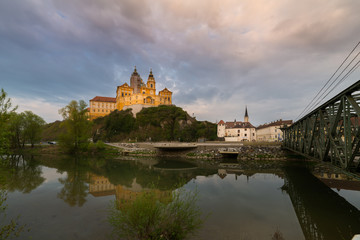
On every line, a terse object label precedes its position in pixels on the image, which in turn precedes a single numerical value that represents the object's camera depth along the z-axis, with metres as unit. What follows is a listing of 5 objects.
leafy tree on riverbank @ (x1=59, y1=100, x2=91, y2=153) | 45.16
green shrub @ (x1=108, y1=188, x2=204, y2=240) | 6.39
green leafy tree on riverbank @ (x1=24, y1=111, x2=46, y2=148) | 52.44
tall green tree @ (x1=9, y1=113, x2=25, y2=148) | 50.03
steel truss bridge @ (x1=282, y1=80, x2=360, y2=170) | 8.86
